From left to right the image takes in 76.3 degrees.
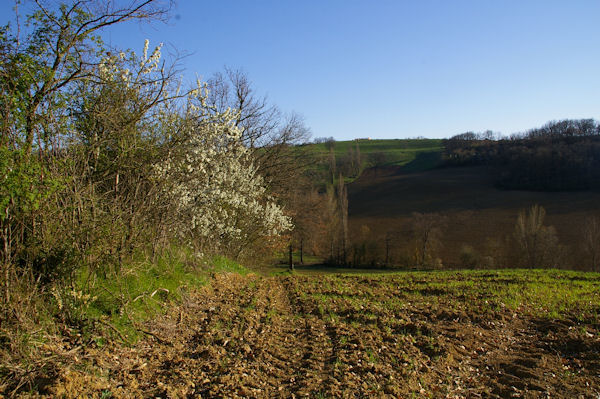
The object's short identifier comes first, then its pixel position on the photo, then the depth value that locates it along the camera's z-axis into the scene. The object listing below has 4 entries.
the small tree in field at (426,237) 40.31
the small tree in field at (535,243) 33.97
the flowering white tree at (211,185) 8.41
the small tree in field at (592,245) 34.06
